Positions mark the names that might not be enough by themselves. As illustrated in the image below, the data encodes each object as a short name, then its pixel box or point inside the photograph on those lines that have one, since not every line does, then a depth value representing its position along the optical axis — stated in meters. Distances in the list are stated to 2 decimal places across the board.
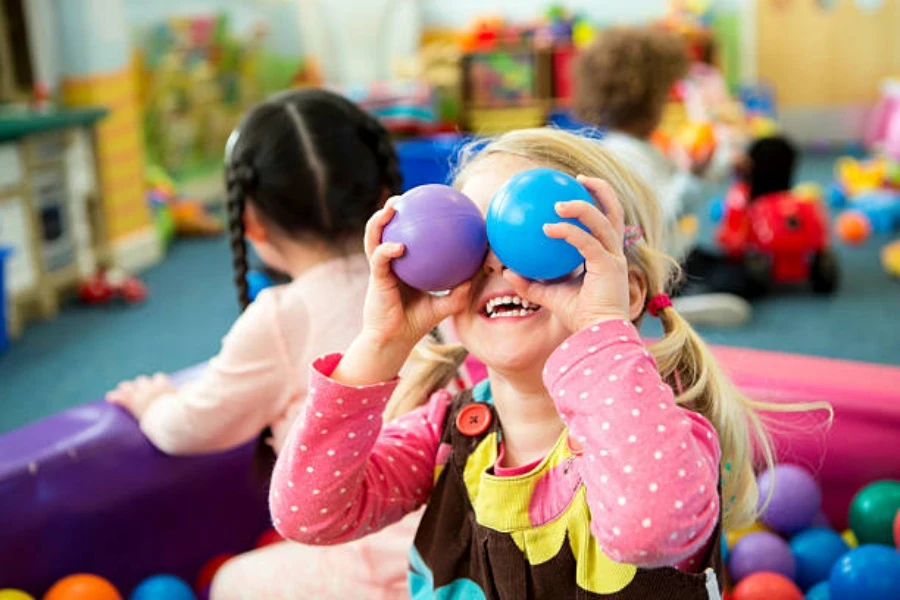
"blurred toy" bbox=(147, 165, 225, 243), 3.78
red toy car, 2.73
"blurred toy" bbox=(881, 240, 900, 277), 2.91
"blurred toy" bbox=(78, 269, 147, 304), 3.01
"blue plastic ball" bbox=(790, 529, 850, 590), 1.27
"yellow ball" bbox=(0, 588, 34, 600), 1.15
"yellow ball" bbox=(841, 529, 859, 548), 1.33
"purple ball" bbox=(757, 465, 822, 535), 1.30
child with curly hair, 2.53
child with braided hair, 1.14
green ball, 1.24
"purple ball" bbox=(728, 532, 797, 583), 1.24
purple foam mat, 1.22
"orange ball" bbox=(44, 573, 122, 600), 1.19
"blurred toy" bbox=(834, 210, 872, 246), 3.29
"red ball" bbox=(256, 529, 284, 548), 1.41
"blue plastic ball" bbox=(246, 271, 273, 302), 1.50
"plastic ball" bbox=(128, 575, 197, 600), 1.25
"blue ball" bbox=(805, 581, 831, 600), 1.19
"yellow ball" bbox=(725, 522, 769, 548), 1.35
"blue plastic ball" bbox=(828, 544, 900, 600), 1.08
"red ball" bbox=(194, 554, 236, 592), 1.38
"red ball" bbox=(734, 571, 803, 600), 1.18
